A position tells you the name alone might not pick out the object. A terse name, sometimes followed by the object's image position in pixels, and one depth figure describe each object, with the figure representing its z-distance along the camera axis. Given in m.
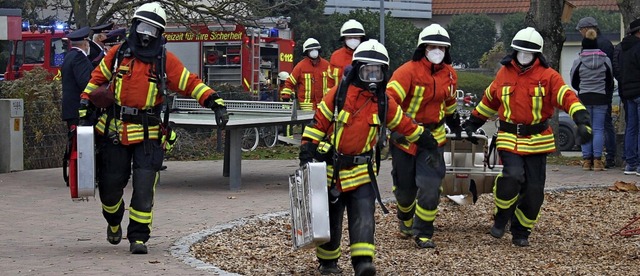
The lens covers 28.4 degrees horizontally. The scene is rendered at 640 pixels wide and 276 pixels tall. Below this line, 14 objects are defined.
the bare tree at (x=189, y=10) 23.94
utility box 16.56
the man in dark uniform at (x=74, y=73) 13.38
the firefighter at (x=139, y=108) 9.80
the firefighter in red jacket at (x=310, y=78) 17.48
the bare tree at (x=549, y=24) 18.62
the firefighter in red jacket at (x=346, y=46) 15.09
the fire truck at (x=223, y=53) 30.11
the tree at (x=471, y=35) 51.59
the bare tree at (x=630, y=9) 18.14
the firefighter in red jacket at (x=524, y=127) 10.48
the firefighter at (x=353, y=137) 8.80
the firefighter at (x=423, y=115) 10.36
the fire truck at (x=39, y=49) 29.95
